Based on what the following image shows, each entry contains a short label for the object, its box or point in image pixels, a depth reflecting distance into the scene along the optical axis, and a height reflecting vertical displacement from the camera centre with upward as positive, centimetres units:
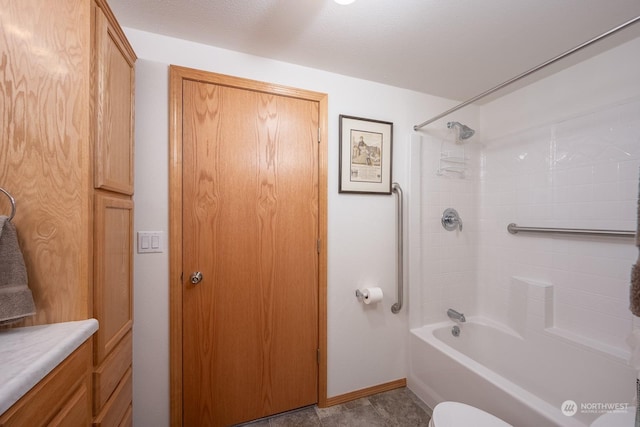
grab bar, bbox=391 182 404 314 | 178 -30
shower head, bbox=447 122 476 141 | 187 +65
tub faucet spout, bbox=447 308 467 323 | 191 -82
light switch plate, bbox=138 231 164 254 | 130 -16
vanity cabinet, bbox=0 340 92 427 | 58 -51
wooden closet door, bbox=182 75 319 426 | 138 -24
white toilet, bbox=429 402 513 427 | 104 -90
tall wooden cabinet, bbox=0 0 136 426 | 80 +21
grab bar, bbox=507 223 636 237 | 133 -12
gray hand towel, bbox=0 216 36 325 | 73 -21
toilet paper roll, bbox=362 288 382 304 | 166 -57
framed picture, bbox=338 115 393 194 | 169 +41
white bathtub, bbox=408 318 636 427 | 120 -98
